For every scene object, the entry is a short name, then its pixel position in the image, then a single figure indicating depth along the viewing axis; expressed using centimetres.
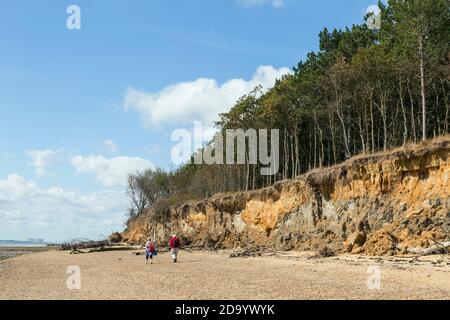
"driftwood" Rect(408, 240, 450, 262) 2369
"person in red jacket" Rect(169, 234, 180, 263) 2988
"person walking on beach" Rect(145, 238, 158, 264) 2999
